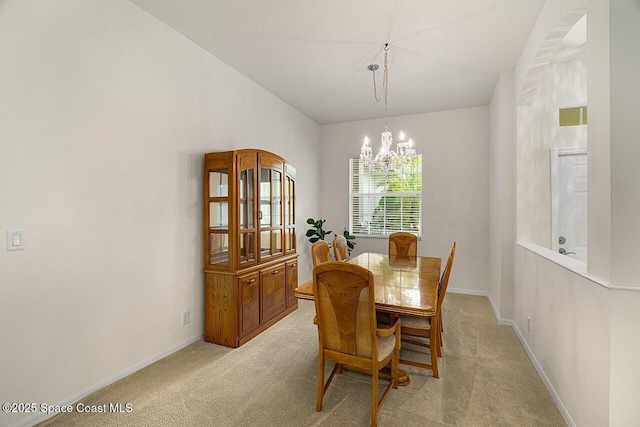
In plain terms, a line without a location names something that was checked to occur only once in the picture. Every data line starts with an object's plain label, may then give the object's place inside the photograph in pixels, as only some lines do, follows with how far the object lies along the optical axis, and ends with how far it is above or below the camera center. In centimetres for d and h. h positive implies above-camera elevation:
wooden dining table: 182 -58
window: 507 +19
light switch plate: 170 -17
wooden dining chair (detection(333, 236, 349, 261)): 308 -42
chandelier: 287 +56
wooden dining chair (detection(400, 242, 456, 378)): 226 -92
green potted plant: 495 -37
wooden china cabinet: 286 -36
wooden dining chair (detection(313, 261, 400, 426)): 162 -67
